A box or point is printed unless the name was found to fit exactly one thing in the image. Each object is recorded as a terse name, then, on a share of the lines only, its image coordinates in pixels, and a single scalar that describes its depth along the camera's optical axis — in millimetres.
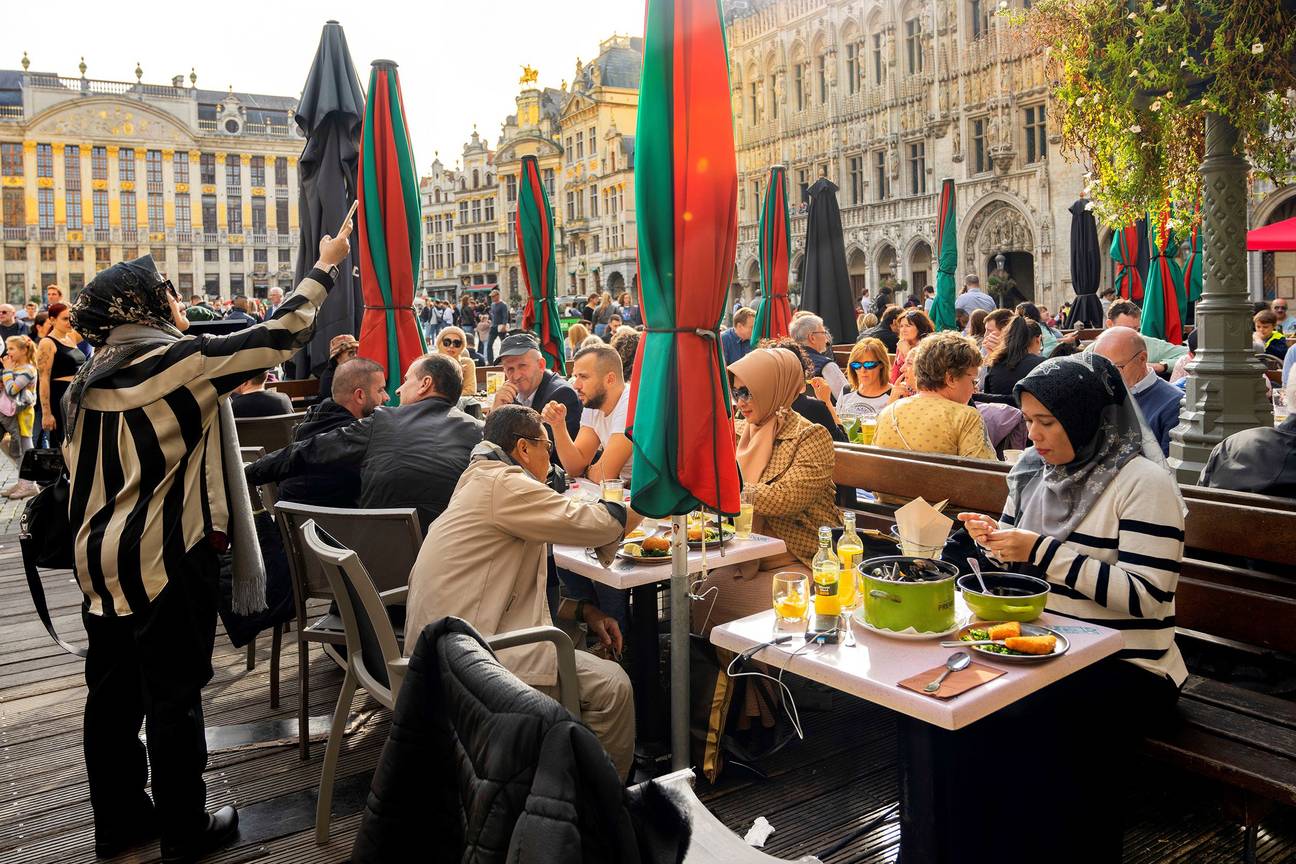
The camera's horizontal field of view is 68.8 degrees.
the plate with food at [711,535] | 3549
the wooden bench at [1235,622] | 2541
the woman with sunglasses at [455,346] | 8195
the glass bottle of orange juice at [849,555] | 2879
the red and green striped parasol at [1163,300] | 9656
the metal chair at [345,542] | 3334
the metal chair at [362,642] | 2770
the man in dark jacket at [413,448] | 3740
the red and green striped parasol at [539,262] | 9141
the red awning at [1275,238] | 9742
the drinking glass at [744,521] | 3680
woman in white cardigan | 2625
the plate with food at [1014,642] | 2350
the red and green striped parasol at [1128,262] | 14172
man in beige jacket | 2914
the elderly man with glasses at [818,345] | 7988
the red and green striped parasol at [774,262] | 9945
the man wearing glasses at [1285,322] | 11770
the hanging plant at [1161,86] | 4797
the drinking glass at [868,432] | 5996
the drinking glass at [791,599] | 2734
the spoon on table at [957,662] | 2299
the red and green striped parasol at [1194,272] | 12969
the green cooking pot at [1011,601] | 2543
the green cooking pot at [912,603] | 2500
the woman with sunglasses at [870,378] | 6859
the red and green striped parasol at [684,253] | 2973
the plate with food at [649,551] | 3479
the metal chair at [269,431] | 5820
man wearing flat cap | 5570
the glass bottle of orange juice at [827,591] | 2705
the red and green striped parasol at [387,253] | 5602
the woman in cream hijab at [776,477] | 3908
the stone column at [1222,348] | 5676
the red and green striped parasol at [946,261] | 14211
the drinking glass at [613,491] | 3469
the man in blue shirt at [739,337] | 10086
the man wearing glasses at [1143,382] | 5176
